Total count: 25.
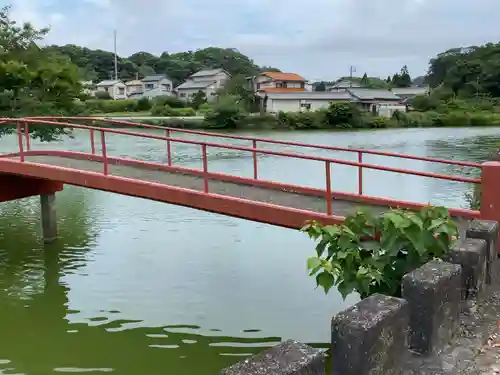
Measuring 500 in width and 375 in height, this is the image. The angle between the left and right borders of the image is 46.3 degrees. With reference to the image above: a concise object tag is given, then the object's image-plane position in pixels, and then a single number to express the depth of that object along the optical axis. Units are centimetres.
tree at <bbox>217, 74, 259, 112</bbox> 6244
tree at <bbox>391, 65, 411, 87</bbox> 10800
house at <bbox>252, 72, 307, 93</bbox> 8544
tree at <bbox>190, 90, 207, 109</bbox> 6788
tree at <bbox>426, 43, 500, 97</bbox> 7194
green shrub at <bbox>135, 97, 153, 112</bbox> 6481
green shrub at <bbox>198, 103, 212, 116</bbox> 6149
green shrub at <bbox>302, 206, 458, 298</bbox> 455
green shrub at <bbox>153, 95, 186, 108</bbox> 6500
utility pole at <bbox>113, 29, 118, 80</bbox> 10312
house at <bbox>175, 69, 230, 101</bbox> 8231
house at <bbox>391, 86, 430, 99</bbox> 9012
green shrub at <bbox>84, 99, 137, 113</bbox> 6194
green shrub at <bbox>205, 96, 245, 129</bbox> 5053
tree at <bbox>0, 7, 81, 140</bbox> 1638
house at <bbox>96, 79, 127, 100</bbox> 9044
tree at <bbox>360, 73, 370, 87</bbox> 10871
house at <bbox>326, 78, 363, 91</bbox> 9508
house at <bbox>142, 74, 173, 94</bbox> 9138
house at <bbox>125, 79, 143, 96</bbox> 9462
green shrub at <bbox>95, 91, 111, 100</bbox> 7819
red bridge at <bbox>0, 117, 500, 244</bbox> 627
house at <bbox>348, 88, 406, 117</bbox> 6988
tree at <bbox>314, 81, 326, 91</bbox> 10789
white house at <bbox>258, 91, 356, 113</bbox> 6681
